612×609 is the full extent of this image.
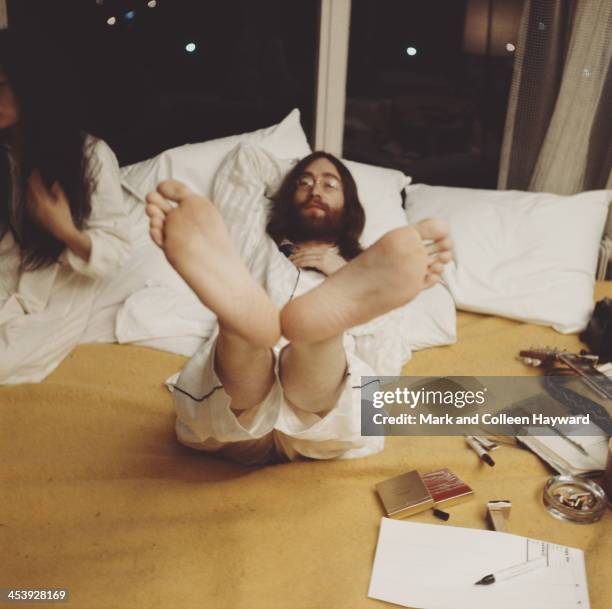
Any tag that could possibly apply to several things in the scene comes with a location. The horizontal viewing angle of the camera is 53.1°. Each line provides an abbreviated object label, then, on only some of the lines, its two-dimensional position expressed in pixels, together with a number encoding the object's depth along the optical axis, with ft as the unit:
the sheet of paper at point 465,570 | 2.98
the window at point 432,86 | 7.35
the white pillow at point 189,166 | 6.31
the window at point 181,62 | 6.63
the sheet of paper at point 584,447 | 3.87
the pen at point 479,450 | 3.93
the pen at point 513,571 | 3.05
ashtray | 3.50
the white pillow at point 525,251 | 5.92
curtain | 6.55
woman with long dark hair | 4.49
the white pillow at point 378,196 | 6.28
